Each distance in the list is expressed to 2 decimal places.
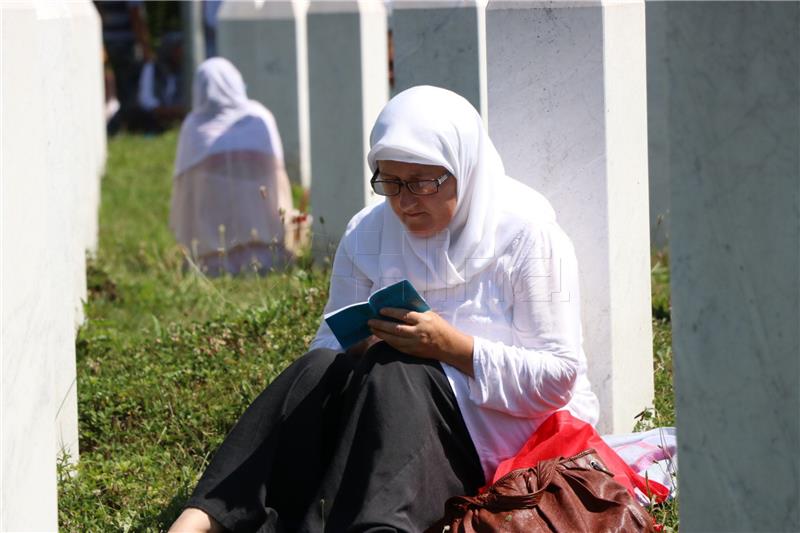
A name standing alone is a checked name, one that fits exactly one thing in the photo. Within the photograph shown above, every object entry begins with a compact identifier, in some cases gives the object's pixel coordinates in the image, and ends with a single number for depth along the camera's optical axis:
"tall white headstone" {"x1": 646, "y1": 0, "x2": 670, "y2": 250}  13.58
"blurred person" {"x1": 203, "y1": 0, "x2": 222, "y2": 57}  31.53
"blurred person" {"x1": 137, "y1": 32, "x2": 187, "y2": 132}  31.95
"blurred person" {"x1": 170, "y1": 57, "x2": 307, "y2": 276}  18.23
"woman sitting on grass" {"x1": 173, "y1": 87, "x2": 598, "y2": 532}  7.29
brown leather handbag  6.87
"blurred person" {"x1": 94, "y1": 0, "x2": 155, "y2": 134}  35.53
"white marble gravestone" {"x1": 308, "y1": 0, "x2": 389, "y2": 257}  15.76
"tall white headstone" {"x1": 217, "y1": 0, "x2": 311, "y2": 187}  20.69
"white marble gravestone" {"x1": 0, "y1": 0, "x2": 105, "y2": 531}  6.04
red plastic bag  7.45
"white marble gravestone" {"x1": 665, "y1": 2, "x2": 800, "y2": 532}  4.81
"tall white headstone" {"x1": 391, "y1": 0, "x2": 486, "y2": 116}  9.34
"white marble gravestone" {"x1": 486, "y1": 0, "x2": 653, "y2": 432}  8.53
